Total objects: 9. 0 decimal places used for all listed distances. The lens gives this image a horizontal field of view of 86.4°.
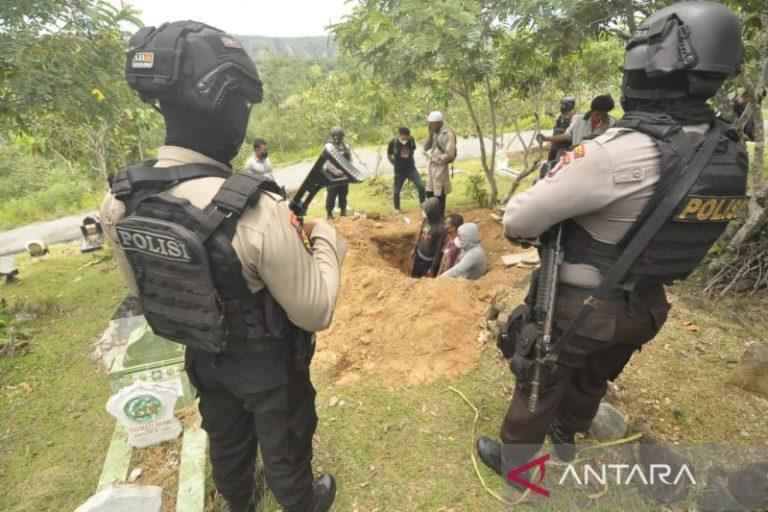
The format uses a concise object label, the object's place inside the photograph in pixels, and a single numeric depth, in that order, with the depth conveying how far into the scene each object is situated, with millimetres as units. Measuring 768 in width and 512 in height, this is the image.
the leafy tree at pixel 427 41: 3746
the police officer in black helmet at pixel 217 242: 1287
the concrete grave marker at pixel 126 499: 1847
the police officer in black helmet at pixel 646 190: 1439
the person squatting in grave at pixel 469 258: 4457
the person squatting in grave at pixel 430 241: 4973
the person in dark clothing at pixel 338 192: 6918
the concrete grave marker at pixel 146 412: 2398
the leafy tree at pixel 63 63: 3793
